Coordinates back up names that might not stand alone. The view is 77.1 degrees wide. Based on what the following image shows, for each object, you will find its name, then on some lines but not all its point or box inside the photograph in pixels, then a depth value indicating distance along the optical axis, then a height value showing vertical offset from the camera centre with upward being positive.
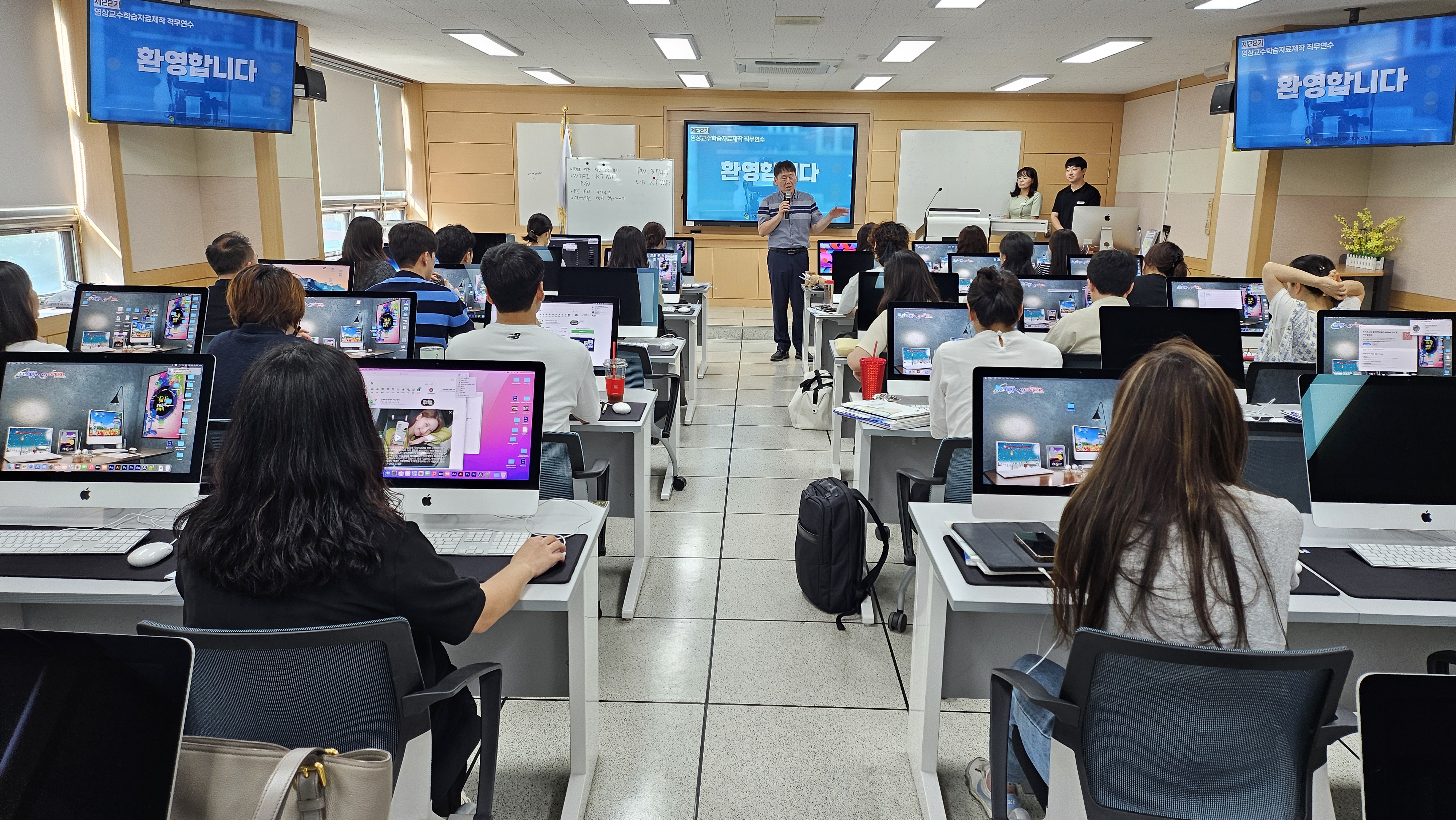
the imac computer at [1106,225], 8.76 +0.19
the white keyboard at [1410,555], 2.10 -0.70
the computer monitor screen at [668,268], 7.26 -0.27
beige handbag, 1.17 -0.71
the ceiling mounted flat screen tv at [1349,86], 5.76 +1.09
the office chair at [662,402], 4.55 -0.89
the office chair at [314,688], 1.36 -0.71
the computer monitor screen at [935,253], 7.47 -0.10
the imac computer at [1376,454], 2.17 -0.48
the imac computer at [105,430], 2.22 -0.50
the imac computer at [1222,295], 5.22 -0.27
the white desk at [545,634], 2.18 -0.99
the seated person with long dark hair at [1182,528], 1.54 -0.47
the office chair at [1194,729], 1.39 -0.75
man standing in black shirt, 10.10 +0.49
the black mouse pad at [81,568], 1.96 -0.74
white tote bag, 5.85 -1.08
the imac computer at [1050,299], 5.30 -0.32
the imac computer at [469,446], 2.24 -0.52
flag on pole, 11.58 +0.74
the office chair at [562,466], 2.74 -0.70
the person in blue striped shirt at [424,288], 4.33 -0.28
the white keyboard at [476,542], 2.11 -0.72
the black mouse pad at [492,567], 1.97 -0.73
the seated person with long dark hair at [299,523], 1.45 -0.47
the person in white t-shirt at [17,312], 2.92 -0.30
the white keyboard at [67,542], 2.07 -0.73
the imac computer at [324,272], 5.00 -0.25
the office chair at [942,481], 2.82 -0.77
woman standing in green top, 10.31 +0.48
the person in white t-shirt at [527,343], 2.95 -0.36
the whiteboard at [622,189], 11.35 +0.54
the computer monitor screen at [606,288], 5.14 -0.31
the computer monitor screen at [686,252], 8.34 -0.16
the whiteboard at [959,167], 11.71 +0.93
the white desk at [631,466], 3.60 -0.92
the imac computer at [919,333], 4.00 -0.40
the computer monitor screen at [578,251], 7.55 -0.15
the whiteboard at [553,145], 11.82 +1.11
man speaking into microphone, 8.13 +0.06
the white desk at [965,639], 2.19 -0.96
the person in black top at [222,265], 4.60 -0.21
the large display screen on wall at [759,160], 11.91 +0.99
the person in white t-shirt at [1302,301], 4.07 -0.23
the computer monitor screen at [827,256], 8.27 -0.16
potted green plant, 6.75 +0.07
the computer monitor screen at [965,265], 6.45 -0.16
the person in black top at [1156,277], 5.31 -0.18
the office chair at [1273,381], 3.77 -0.54
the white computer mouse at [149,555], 2.00 -0.72
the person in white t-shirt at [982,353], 3.09 -0.38
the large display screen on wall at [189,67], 5.46 +0.99
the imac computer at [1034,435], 2.32 -0.49
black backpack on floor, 3.34 -1.13
